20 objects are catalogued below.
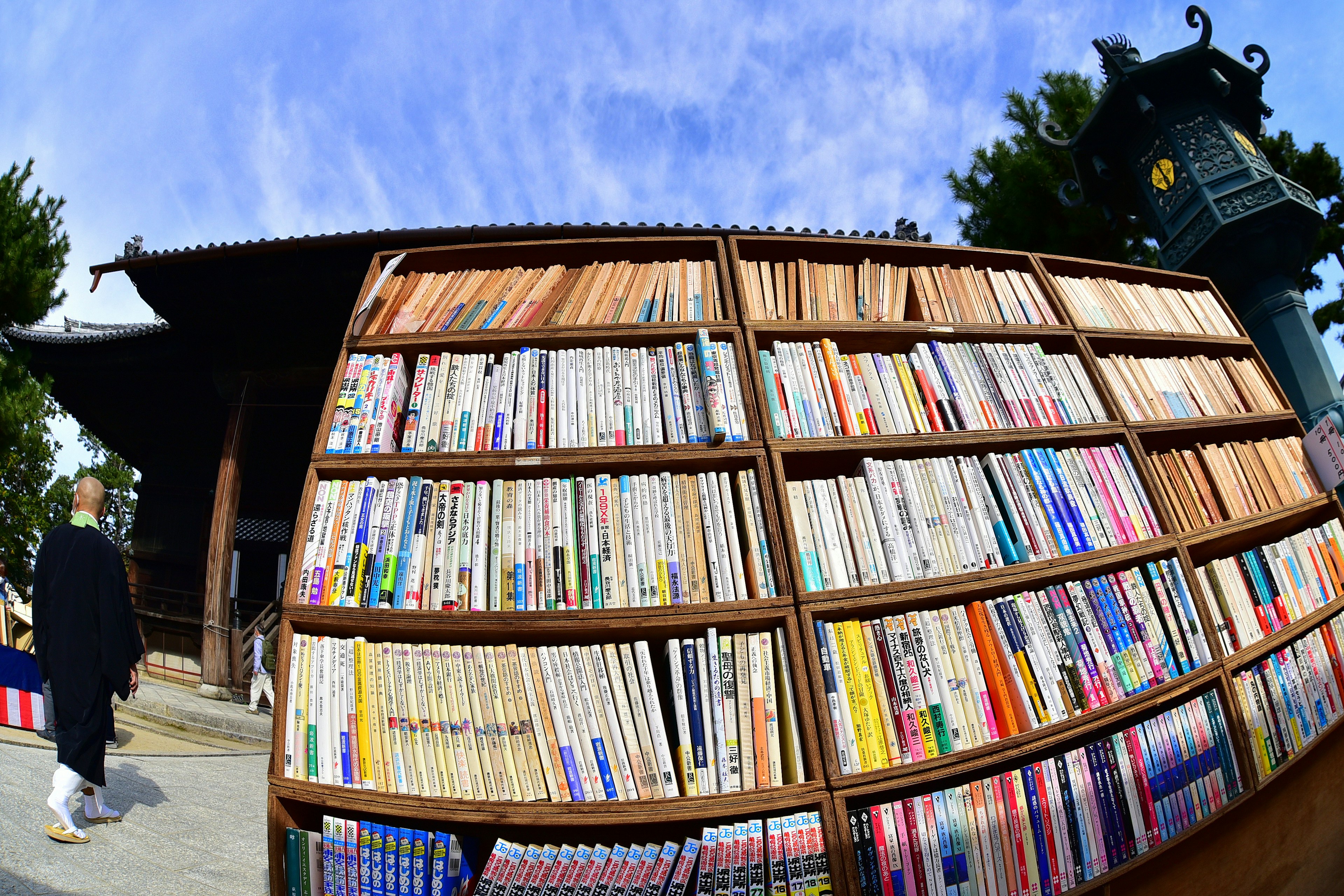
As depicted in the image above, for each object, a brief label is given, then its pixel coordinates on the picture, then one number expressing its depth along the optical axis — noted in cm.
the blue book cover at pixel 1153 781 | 156
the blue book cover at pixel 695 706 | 136
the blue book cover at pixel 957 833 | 137
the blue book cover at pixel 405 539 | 151
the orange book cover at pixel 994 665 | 152
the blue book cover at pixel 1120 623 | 168
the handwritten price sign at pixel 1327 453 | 234
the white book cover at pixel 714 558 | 151
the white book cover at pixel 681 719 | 134
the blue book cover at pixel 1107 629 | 165
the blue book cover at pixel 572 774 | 133
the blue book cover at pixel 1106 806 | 149
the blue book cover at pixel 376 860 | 132
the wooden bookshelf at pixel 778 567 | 133
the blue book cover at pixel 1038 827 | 142
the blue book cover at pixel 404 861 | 131
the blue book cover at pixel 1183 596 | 176
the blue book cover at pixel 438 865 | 132
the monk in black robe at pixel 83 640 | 204
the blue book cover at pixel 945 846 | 136
